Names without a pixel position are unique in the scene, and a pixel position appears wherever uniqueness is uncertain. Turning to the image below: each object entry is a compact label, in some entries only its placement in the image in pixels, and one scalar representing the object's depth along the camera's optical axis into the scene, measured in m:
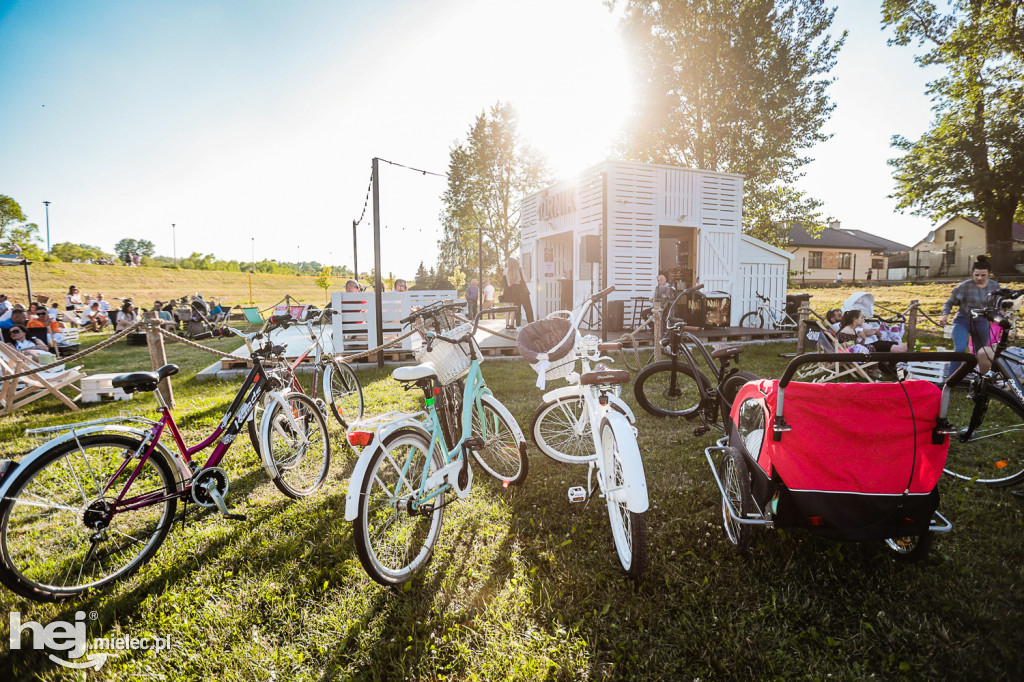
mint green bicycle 2.38
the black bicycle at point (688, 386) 4.06
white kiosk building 13.09
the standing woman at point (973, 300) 5.93
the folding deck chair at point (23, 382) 5.88
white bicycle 2.43
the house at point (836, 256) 41.78
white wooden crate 6.79
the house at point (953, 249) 39.09
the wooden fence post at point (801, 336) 8.30
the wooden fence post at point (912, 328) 8.11
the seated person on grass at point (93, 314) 16.36
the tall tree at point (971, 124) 17.69
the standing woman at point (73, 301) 17.61
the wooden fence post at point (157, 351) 5.74
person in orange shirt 10.46
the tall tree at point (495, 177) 33.09
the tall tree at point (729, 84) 19.30
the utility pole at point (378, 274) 8.48
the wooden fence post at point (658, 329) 7.53
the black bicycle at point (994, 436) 3.59
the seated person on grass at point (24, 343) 7.29
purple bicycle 2.42
